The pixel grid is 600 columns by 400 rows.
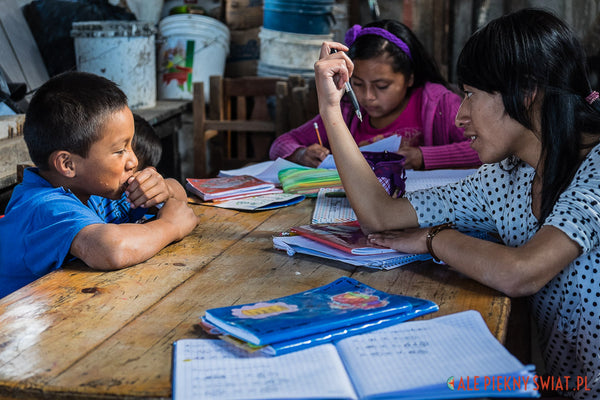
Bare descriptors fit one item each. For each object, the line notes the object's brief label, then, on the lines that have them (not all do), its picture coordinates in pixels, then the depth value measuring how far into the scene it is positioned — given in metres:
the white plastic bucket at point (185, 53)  4.95
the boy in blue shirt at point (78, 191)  1.43
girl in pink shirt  2.63
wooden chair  3.55
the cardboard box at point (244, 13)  5.41
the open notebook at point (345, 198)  1.82
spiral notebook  1.43
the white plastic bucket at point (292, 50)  4.73
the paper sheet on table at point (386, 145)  2.24
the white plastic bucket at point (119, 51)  4.18
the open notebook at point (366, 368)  0.89
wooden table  0.95
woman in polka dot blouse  1.29
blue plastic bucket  4.70
